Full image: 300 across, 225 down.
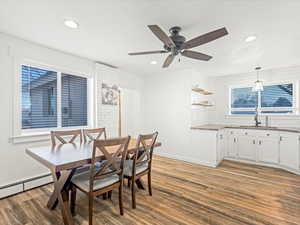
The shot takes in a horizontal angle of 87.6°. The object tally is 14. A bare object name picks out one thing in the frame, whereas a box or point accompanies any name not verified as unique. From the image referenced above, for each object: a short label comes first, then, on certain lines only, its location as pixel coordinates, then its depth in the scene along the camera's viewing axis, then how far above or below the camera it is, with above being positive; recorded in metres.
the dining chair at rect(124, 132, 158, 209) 2.12 -0.75
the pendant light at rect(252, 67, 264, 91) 3.72 +0.61
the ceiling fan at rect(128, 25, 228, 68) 1.66 +0.83
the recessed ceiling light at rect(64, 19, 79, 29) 2.01 +1.16
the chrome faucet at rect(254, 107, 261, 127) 4.17 -0.25
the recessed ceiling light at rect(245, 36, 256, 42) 2.38 +1.14
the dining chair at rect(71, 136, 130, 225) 1.69 -0.75
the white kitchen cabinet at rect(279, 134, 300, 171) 3.30 -0.86
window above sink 4.02 +0.32
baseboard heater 2.34 -1.19
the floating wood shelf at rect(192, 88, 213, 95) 4.05 +0.56
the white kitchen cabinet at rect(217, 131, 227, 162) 3.86 -0.87
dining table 1.61 -0.52
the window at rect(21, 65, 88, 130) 2.71 +0.25
